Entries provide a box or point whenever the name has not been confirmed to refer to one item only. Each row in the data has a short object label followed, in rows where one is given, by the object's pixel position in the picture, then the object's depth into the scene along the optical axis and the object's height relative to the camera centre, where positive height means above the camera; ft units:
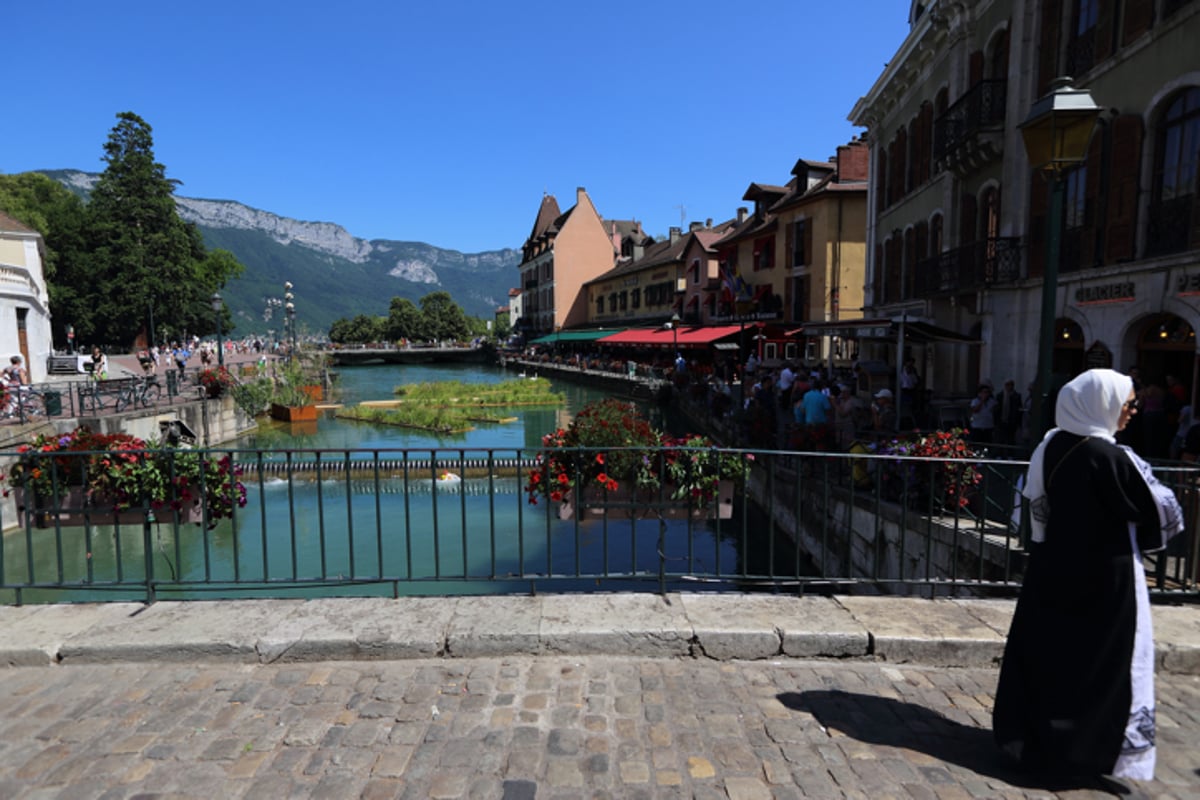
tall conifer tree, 164.45 +23.73
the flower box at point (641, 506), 17.04 -4.12
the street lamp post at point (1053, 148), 15.44 +4.70
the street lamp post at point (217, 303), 81.98 +5.54
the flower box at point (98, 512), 16.69 -4.17
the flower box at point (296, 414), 89.92 -9.04
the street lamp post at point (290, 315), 125.36 +6.49
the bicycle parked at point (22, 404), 50.98 -4.57
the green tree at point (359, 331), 338.34 +7.70
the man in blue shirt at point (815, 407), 41.50 -3.81
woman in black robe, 9.35 -3.66
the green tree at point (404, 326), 329.52 +9.94
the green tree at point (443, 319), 331.98 +13.65
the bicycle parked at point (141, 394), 65.00 -4.85
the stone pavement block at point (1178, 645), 13.34 -6.03
